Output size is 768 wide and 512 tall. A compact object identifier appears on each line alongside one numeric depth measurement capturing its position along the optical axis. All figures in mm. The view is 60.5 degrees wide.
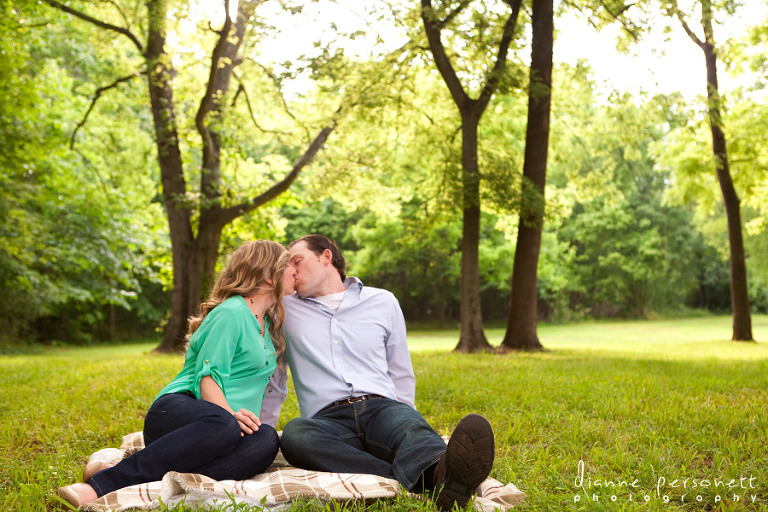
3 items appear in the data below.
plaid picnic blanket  2980
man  3193
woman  3201
